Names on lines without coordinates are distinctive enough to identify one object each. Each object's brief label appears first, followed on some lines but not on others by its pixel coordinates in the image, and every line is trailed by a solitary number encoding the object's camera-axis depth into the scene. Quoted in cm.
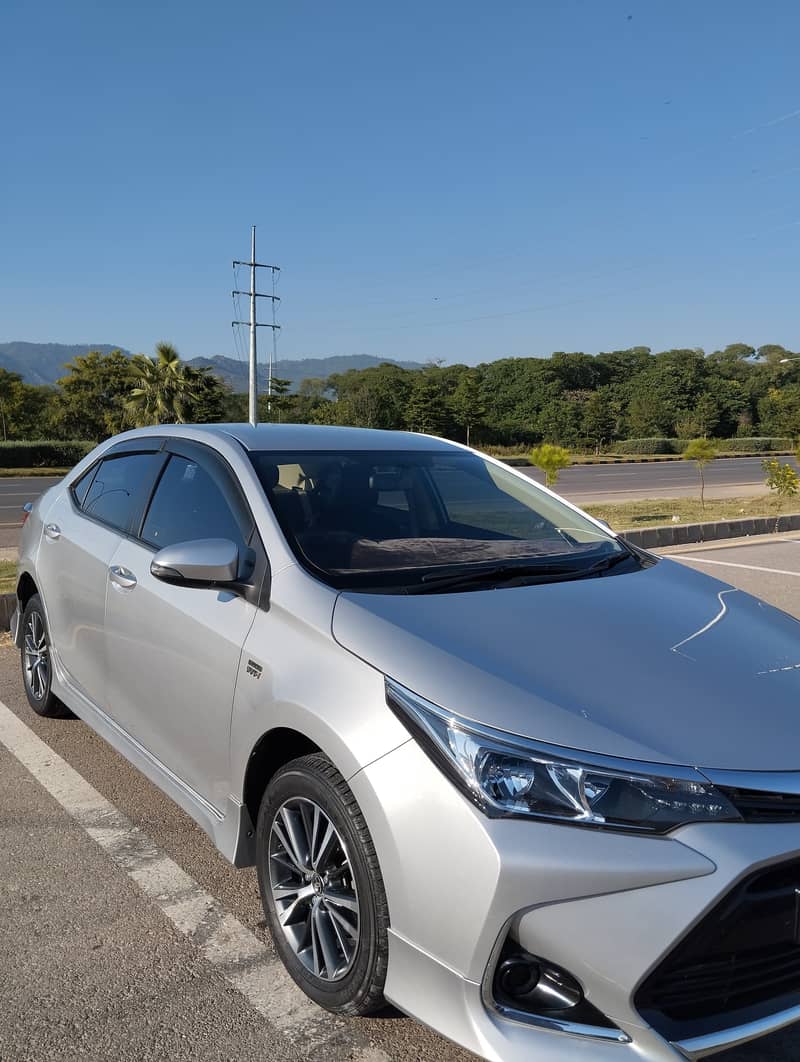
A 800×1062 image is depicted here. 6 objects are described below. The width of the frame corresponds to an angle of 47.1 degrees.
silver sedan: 183
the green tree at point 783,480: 1617
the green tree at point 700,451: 1894
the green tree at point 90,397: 6588
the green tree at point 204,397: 4959
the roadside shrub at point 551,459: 1723
